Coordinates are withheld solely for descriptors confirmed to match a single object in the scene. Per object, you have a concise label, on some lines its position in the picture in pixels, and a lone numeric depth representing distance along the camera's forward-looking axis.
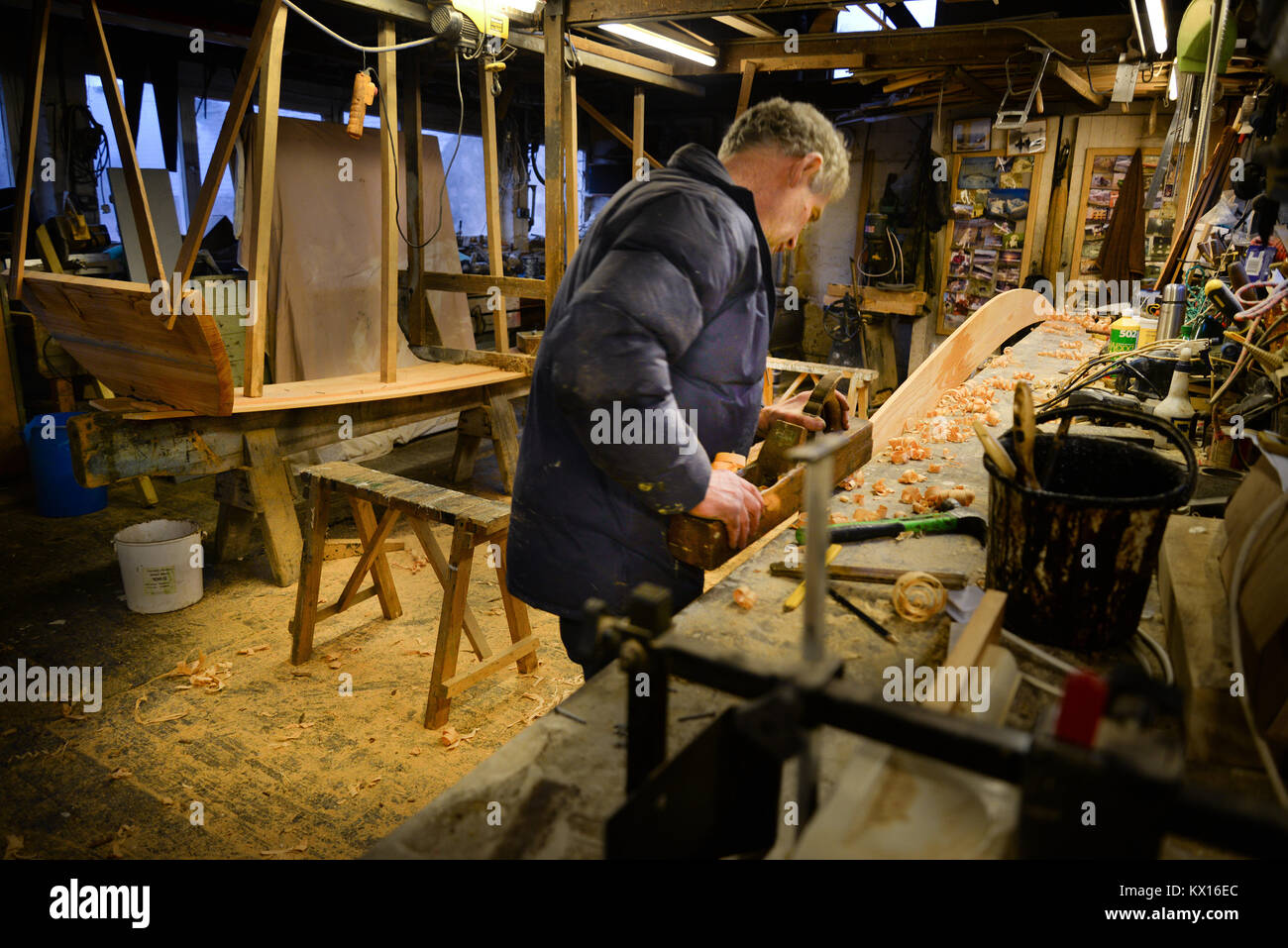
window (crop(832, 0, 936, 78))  8.80
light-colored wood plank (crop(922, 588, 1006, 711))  1.52
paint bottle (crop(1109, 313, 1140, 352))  4.78
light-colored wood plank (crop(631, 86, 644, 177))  7.49
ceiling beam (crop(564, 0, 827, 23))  4.79
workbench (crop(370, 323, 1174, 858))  1.29
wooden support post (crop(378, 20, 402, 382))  5.12
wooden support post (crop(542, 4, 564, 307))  5.57
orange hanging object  4.55
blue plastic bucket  5.89
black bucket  1.70
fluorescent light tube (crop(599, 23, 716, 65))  6.54
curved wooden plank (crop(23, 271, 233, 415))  4.09
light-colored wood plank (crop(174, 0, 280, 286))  4.13
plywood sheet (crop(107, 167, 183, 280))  7.05
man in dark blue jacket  1.91
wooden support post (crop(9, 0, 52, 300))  4.38
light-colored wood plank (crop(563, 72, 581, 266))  6.21
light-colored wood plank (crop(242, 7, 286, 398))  4.43
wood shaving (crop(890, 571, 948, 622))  2.01
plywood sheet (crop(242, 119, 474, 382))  6.82
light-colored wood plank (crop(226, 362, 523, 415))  5.04
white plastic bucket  4.61
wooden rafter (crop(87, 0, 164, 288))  4.00
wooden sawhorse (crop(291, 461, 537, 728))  3.74
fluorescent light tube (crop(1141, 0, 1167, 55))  4.30
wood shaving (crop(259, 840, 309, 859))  2.97
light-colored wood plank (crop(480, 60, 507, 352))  5.82
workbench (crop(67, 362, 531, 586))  4.45
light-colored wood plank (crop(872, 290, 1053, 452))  3.95
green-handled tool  2.53
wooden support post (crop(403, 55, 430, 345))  7.24
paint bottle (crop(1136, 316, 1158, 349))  4.97
